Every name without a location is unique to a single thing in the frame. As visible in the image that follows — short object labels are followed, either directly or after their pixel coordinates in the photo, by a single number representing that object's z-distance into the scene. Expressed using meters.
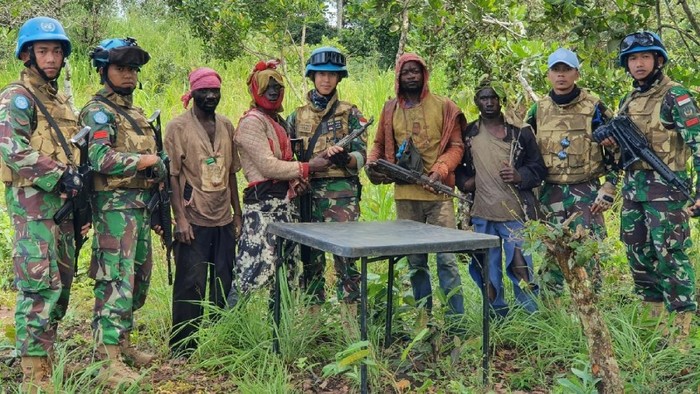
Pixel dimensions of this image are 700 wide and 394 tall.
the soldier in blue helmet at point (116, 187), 3.83
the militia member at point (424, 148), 4.59
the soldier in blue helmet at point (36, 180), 3.56
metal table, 3.29
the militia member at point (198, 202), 4.36
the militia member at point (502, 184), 4.57
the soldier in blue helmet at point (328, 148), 4.64
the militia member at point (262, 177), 4.43
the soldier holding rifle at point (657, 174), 4.24
